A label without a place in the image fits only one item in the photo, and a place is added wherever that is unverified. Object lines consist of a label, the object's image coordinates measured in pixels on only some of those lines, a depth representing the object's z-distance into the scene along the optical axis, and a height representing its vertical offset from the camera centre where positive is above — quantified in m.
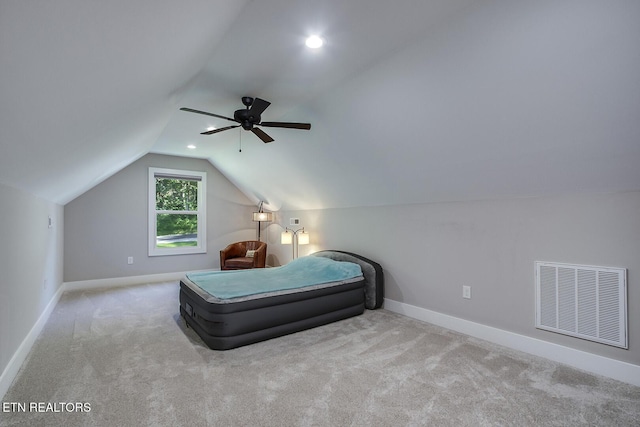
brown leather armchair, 5.72 -0.80
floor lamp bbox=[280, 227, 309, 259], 5.72 -0.43
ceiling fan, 3.04 +0.98
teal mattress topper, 3.12 -0.72
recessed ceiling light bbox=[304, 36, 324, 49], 2.16 +1.22
